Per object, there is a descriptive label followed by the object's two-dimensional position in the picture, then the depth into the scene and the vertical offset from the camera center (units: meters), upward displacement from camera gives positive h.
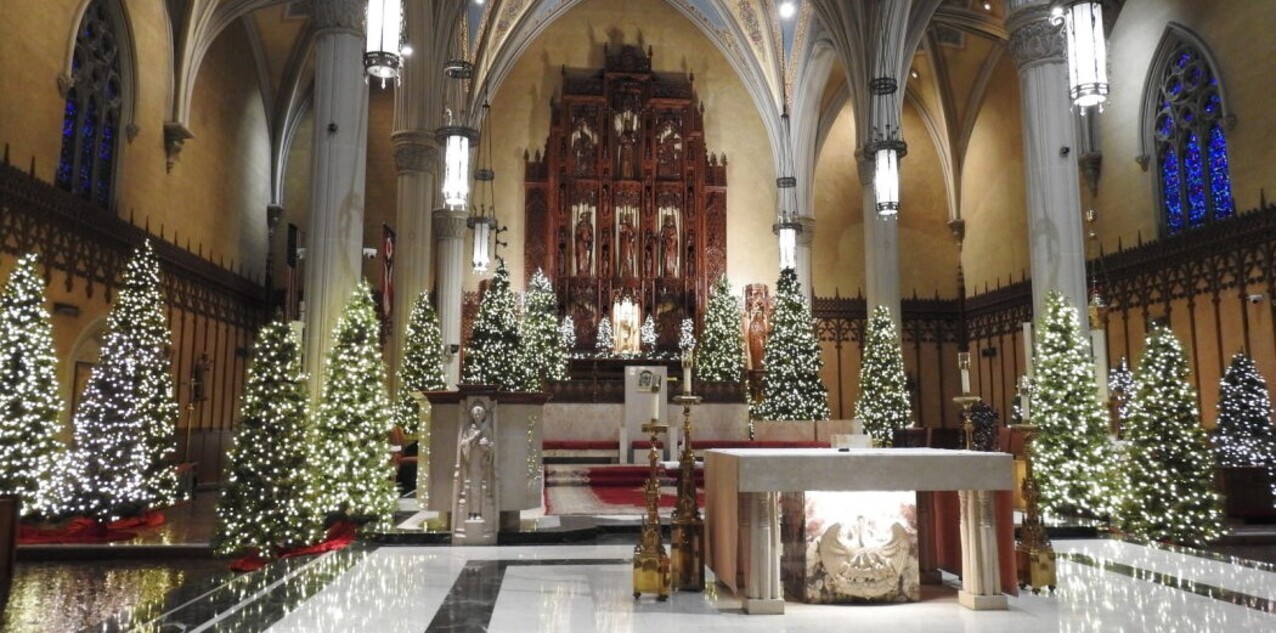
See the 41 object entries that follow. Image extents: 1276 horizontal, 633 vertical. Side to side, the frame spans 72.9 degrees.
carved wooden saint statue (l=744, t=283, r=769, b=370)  24.34 +2.91
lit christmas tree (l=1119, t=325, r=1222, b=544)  10.02 -0.46
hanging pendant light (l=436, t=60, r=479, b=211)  14.24 +4.16
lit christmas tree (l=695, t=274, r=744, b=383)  22.12 +2.03
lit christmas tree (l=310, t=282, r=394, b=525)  10.44 -0.11
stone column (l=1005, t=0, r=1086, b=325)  12.11 +3.79
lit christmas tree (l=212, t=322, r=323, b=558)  9.66 -0.50
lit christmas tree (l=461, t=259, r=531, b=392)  16.28 +1.48
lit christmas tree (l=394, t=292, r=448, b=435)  16.02 +1.06
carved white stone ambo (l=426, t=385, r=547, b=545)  8.06 -0.37
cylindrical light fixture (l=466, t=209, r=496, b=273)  20.33 +4.19
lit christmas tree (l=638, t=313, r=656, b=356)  24.81 +2.47
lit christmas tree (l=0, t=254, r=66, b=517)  10.40 +0.34
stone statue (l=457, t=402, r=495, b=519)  8.02 -0.37
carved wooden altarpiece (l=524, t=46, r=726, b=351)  26.09 +6.79
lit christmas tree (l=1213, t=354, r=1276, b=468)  12.90 +0.05
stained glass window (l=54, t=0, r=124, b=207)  15.19 +5.66
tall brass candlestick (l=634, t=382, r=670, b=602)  5.62 -0.94
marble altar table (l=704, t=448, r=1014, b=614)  5.14 -0.38
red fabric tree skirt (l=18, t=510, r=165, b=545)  11.16 -1.49
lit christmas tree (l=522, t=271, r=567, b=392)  19.95 +1.93
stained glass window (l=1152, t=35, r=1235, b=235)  17.31 +5.75
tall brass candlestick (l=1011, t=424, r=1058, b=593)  5.91 -0.90
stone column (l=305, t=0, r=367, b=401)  11.58 +3.37
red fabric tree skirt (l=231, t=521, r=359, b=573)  9.62 -1.47
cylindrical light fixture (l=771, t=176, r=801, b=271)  22.25 +4.75
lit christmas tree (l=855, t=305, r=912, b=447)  15.92 +0.68
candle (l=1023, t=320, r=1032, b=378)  12.19 +1.10
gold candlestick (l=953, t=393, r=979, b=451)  5.90 +0.08
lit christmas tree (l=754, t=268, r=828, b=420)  17.69 +1.13
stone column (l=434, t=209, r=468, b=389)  20.92 +3.81
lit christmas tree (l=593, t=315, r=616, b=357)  24.53 +2.27
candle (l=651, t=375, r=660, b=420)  5.76 +0.12
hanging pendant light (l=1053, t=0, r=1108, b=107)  8.27 +3.55
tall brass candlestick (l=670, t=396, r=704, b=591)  5.91 -0.83
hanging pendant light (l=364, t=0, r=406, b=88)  7.86 +3.49
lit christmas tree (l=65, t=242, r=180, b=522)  11.88 +0.06
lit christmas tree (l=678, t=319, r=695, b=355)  23.54 +2.42
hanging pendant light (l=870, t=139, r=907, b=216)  13.52 +3.82
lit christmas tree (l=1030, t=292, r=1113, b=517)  10.66 -0.06
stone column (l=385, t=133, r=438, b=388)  18.17 +4.15
